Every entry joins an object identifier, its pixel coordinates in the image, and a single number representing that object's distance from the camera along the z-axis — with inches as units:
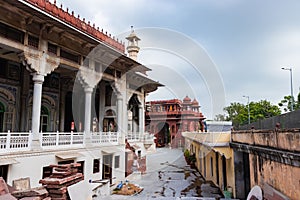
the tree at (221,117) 2332.7
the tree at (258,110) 1589.6
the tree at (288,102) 1156.5
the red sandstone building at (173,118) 1582.2
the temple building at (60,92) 355.5
